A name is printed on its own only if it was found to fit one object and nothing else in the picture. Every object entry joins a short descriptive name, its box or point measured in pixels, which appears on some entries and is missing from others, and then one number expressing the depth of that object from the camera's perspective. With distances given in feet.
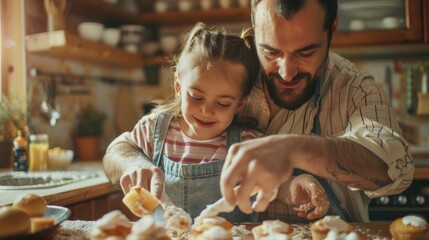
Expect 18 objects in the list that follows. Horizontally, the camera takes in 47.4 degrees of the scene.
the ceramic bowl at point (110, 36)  8.22
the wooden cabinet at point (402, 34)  8.02
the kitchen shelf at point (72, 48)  6.76
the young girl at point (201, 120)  4.16
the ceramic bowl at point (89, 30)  7.69
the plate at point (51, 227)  2.76
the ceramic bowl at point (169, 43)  9.27
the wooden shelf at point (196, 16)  8.84
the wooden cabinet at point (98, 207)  5.23
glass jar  6.67
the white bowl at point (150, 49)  9.43
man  2.76
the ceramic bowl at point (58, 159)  6.93
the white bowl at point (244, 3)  8.71
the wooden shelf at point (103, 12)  8.13
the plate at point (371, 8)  8.27
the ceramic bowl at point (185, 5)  9.11
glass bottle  6.29
